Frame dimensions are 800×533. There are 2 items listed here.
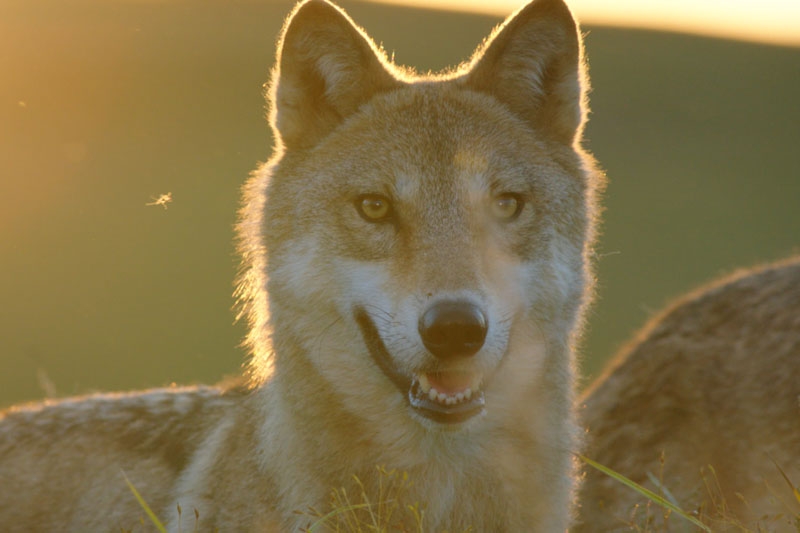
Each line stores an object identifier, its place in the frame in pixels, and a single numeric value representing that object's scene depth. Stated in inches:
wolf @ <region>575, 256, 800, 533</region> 328.2
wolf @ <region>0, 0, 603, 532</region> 292.8
